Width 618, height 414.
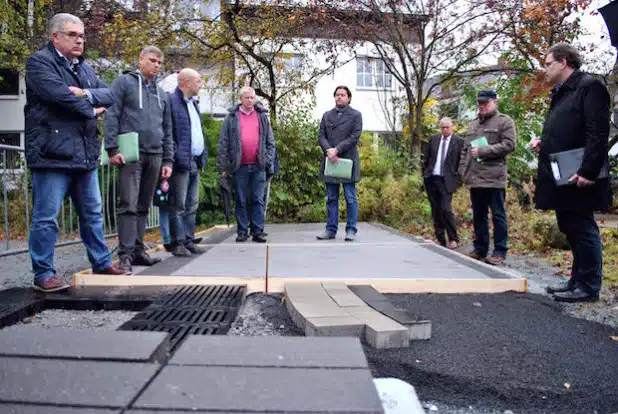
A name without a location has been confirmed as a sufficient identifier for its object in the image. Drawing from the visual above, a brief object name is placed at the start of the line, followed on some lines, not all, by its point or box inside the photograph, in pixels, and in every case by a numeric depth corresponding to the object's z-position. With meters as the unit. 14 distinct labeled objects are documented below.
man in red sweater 6.34
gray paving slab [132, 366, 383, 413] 1.44
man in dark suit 6.95
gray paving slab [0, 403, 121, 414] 1.39
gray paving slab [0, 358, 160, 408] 1.47
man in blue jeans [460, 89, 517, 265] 5.52
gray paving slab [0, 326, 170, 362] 1.77
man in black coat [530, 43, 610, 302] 3.65
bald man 5.23
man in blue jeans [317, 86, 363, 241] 6.59
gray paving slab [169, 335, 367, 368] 1.76
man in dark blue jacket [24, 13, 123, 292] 3.49
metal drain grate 2.59
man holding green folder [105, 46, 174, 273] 4.29
